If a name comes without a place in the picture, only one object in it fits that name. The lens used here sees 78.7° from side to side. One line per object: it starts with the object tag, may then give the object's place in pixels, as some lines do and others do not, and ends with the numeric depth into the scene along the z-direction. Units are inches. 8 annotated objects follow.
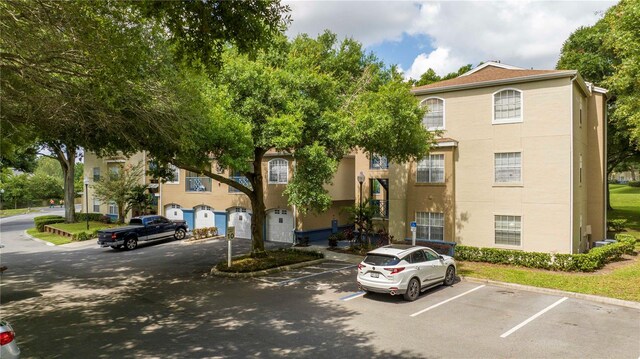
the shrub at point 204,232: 1121.7
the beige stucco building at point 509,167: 731.4
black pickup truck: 956.6
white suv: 502.6
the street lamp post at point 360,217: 903.1
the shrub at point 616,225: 1159.9
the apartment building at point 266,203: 1057.5
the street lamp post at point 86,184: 1400.1
